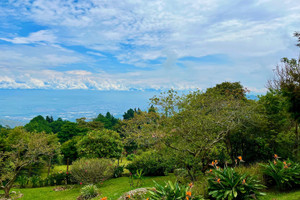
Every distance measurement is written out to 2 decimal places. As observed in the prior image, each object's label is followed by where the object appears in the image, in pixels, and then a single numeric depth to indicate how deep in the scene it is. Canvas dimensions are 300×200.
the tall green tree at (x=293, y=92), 6.11
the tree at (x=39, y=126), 34.96
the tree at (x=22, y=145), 11.86
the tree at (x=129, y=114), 52.47
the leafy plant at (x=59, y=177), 15.16
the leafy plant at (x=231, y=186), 5.60
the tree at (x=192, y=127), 9.55
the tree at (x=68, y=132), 33.22
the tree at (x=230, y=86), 24.00
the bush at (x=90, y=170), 12.62
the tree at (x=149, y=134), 10.12
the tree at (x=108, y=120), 50.42
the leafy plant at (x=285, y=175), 6.40
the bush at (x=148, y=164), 15.88
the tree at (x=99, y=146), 16.47
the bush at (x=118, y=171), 16.91
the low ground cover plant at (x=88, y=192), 11.12
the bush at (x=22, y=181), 15.21
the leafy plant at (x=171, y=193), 5.34
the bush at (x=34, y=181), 15.13
